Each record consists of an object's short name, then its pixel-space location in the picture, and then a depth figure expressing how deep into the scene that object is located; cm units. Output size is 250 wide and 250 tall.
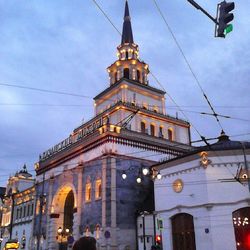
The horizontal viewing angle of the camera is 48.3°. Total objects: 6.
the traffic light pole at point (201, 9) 736
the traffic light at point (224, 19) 729
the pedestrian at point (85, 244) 356
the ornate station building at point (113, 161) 2878
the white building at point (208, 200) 2125
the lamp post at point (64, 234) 3282
